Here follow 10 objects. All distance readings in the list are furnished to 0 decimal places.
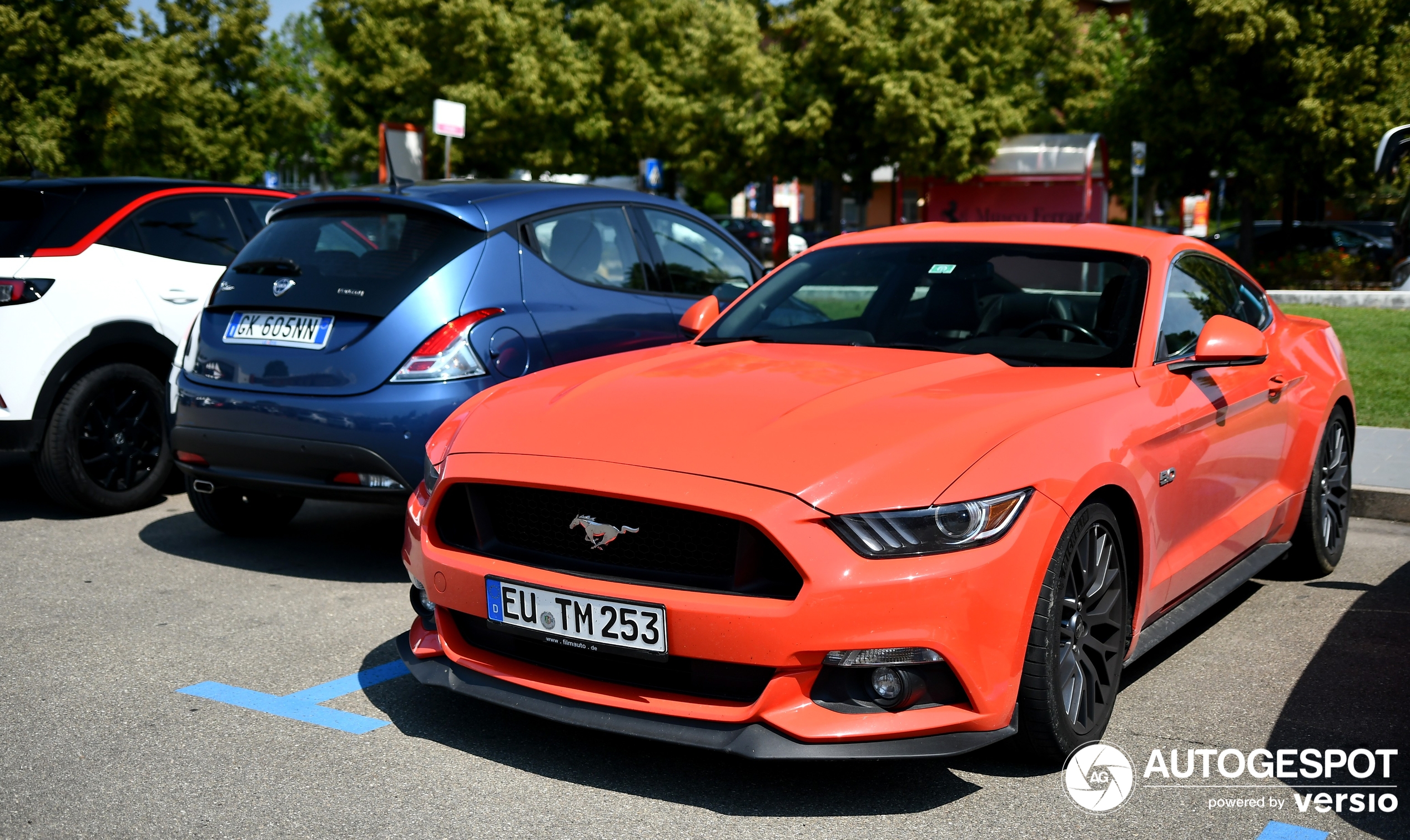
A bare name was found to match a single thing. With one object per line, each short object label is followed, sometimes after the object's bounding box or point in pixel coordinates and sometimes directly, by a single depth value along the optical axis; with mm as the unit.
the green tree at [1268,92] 26219
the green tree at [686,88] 33031
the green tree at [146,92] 29391
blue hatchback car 5250
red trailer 31094
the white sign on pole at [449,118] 14875
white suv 6508
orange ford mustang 3111
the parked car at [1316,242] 30219
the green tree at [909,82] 32312
